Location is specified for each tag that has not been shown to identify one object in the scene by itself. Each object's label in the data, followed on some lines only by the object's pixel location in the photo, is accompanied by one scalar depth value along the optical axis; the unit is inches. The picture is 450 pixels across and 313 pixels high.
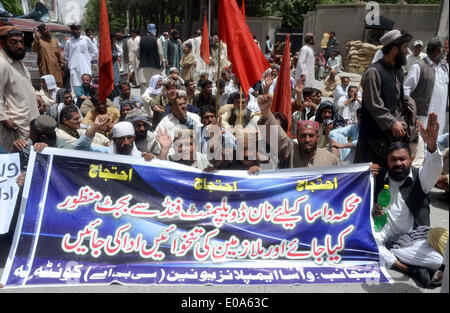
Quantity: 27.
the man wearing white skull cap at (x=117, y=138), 152.5
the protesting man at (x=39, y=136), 145.6
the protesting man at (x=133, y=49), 429.7
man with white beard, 229.8
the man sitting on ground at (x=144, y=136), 179.2
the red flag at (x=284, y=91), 197.8
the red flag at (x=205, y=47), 386.9
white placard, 137.5
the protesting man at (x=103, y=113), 222.4
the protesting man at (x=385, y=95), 150.3
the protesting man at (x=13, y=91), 164.1
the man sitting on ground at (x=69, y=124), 174.8
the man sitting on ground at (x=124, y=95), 266.4
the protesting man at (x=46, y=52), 319.0
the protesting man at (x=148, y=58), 382.0
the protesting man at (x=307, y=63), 323.9
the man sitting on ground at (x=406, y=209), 136.9
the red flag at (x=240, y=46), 178.9
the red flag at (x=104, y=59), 195.5
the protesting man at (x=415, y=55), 370.1
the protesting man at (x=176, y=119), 193.9
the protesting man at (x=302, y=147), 153.5
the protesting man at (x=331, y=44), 700.2
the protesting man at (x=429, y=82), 235.0
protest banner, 128.7
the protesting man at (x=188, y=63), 426.0
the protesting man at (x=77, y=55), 343.9
